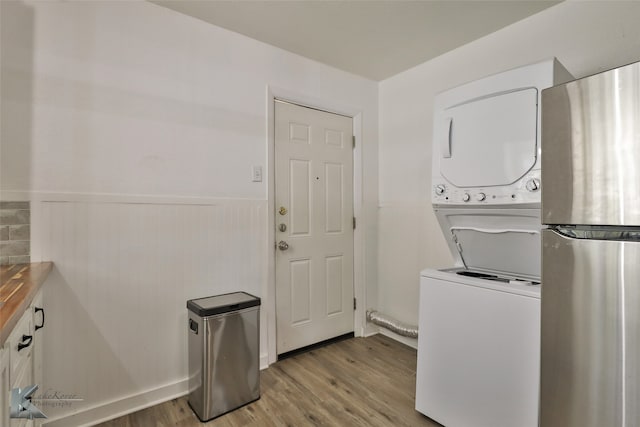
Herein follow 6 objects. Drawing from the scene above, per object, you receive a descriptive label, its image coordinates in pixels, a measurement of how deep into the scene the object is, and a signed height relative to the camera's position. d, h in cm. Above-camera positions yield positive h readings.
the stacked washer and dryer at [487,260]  148 -26
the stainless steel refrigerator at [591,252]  104 -13
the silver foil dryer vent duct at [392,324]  274 -99
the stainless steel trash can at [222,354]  188 -85
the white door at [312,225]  264 -12
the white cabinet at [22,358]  91 -51
